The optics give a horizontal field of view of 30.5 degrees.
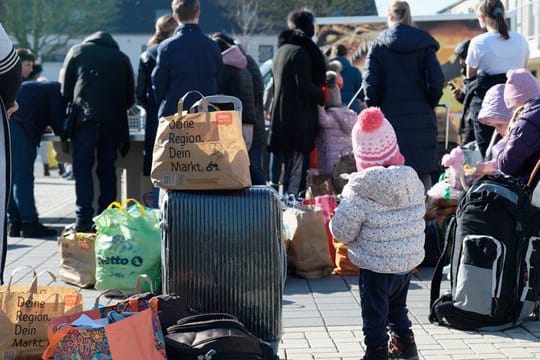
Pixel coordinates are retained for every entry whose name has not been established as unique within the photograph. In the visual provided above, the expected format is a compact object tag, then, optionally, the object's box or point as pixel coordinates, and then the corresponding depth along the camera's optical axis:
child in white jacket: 4.96
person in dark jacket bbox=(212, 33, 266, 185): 9.45
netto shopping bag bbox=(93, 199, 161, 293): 6.72
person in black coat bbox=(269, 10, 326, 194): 9.43
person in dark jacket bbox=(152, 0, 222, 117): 8.16
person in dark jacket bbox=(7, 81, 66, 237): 9.71
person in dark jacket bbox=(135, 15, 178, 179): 9.21
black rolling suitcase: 4.79
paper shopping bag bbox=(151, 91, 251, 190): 4.90
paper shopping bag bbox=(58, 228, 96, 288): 7.26
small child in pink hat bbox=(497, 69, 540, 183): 6.03
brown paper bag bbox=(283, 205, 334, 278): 7.34
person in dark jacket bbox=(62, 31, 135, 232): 9.37
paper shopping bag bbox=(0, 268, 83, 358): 4.53
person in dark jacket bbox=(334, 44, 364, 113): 12.76
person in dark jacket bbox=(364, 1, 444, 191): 8.14
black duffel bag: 4.15
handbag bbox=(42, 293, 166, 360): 3.92
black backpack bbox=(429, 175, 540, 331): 5.76
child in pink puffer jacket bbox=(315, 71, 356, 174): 9.92
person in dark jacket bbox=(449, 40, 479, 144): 8.82
